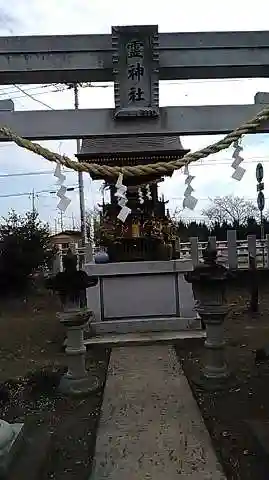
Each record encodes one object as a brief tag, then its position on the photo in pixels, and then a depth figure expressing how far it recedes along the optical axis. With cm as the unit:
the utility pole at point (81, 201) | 1964
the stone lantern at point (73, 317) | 514
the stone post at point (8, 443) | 246
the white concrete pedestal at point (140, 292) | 809
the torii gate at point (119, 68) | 326
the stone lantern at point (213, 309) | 511
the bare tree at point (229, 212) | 3023
